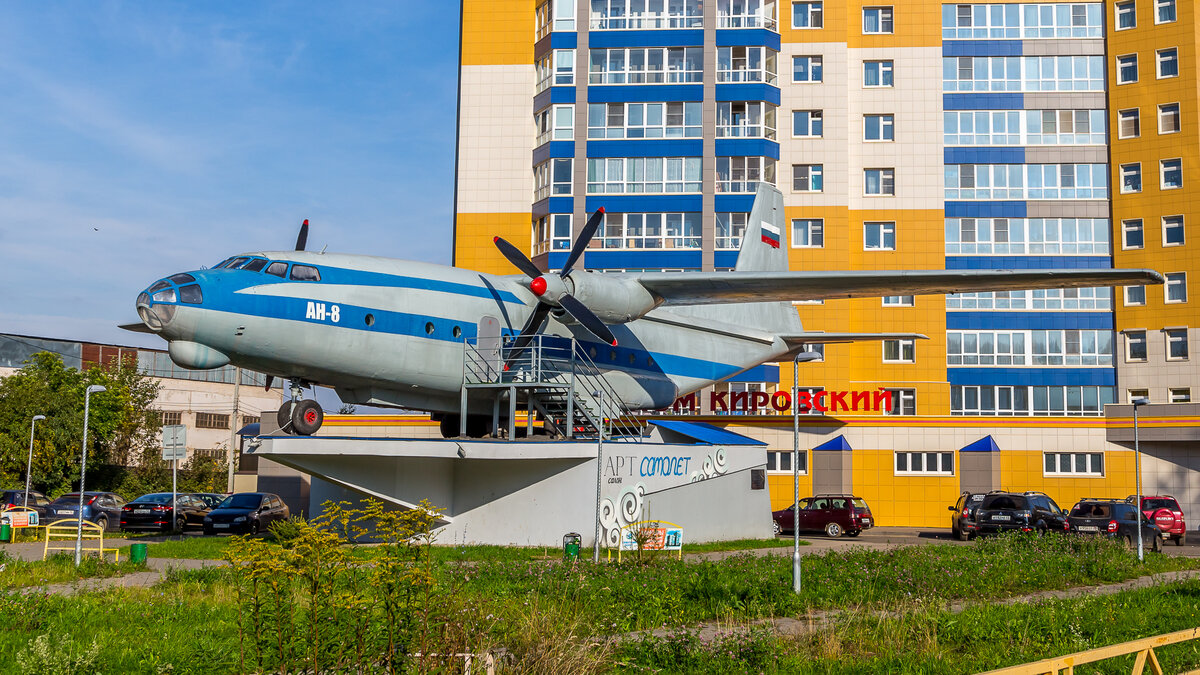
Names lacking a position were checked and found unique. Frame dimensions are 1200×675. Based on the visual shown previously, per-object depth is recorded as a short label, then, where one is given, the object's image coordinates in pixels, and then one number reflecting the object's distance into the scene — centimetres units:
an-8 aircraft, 2223
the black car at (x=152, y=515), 3591
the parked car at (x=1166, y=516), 3421
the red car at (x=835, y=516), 3762
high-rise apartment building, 5200
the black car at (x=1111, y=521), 3114
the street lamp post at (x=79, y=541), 2130
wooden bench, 2310
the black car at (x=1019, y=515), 3325
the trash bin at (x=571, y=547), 2165
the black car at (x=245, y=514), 3250
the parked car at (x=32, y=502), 4209
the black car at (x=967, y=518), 3488
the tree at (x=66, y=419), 5659
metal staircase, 2688
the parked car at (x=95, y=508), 4131
